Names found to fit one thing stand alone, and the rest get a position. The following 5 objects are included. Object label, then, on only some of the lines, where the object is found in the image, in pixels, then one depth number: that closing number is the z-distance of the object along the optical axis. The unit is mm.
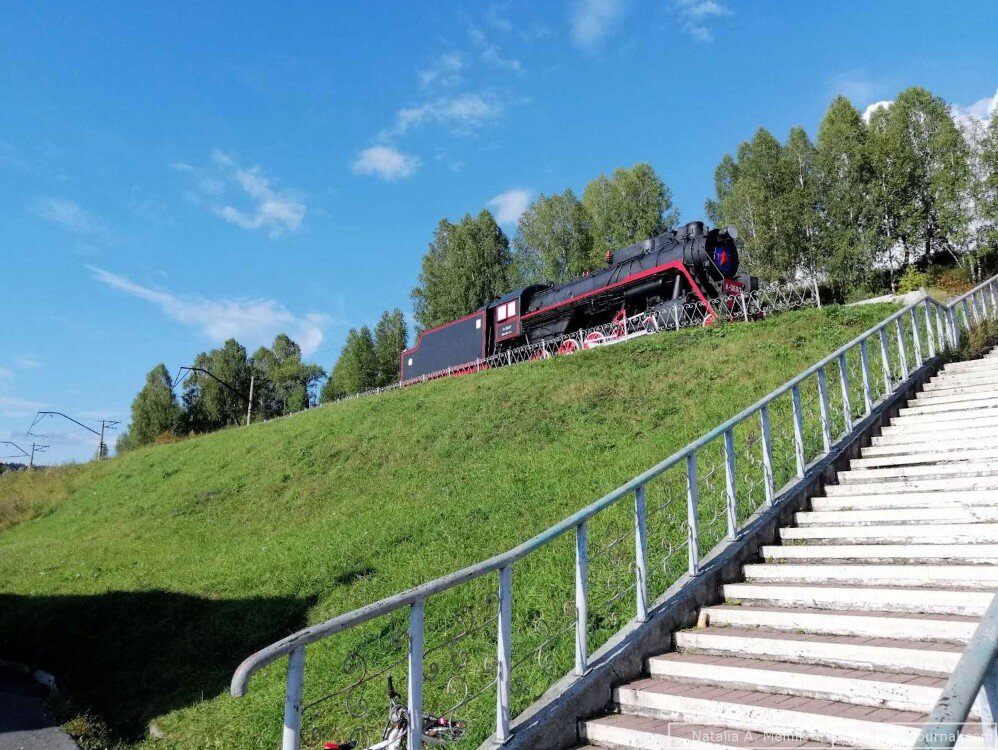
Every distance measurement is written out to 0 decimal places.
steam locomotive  18953
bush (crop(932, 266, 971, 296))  31356
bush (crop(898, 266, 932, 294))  30703
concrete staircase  3441
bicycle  3633
